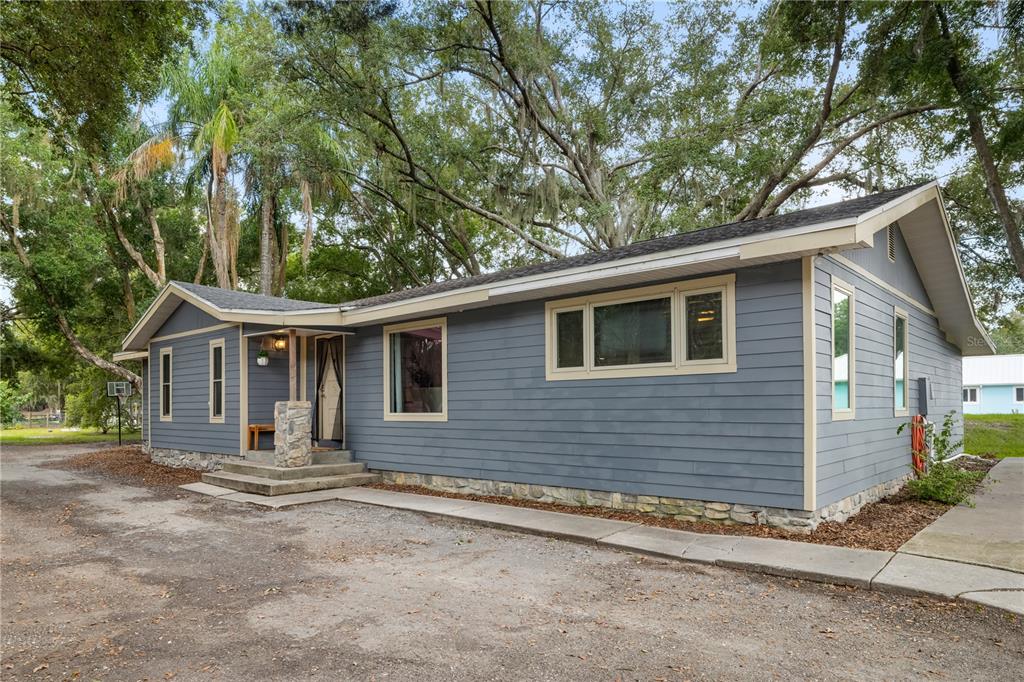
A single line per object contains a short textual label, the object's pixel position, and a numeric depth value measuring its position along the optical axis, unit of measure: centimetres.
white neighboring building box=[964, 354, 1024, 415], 2994
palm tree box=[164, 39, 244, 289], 1673
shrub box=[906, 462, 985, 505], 720
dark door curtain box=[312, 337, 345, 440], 1009
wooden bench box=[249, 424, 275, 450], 1057
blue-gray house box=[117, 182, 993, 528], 554
